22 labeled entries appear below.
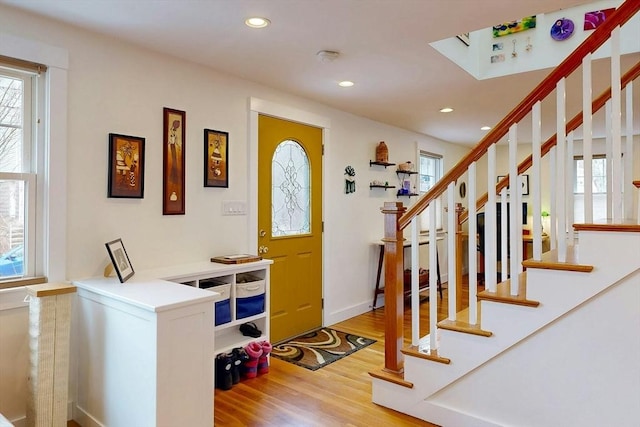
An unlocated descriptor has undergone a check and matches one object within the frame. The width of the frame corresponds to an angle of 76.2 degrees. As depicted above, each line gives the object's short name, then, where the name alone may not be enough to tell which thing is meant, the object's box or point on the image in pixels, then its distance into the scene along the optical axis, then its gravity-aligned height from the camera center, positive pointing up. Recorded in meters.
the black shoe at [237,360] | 2.87 -1.03
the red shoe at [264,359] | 3.05 -1.08
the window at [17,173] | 2.22 +0.24
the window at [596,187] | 5.99 +0.42
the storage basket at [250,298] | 2.98 -0.61
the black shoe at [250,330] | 3.17 -0.90
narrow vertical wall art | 2.83 +0.38
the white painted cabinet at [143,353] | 1.92 -0.69
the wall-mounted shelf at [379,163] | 4.85 +0.63
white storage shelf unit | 2.71 -0.51
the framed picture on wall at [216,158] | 3.08 +0.44
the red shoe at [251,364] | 2.96 -1.07
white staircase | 1.81 -0.67
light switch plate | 3.24 +0.07
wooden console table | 4.95 -0.79
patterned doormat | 3.31 -1.16
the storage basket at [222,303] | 2.82 -0.61
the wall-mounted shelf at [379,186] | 4.92 +0.37
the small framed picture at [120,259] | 2.31 -0.26
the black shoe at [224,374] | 2.79 -1.09
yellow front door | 3.59 -0.04
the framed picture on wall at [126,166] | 2.56 +0.32
